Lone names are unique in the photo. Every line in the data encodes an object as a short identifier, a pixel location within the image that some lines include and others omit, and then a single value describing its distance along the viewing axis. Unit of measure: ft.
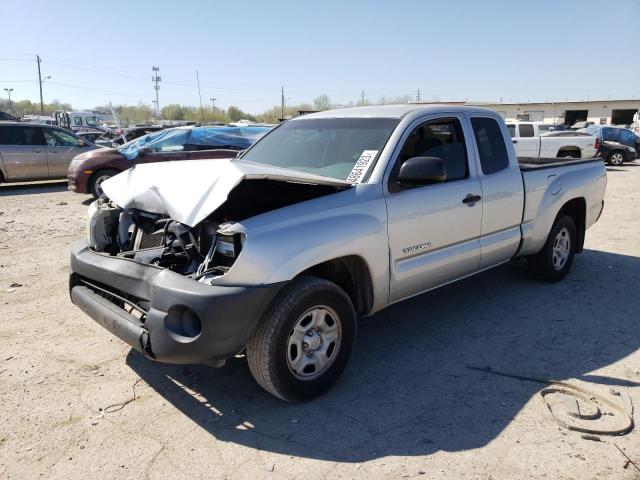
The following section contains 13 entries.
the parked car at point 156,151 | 36.40
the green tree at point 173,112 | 332.19
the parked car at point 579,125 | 106.19
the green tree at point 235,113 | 323.98
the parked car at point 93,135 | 96.89
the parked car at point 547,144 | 59.06
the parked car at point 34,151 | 43.50
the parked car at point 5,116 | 104.05
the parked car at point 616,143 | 73.00
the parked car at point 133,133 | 68.56
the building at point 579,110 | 203.10
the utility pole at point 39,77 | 254.68
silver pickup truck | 9.67
